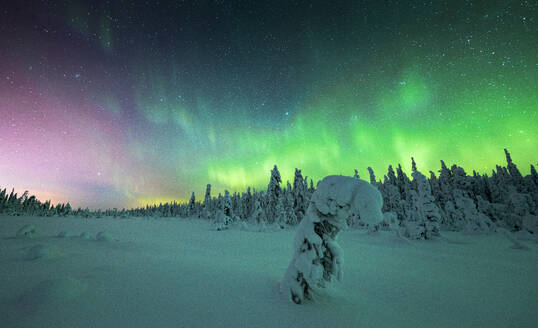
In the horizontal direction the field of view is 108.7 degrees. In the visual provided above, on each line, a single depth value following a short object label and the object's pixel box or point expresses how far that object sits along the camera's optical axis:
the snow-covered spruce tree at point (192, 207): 80.12
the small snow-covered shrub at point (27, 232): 10.50
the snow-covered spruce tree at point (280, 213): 37.66
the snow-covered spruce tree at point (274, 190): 39.53
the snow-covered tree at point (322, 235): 4.06
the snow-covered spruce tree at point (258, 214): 39.31
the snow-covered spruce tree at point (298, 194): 43.16
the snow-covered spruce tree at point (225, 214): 30.54
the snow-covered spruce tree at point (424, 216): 18.38
